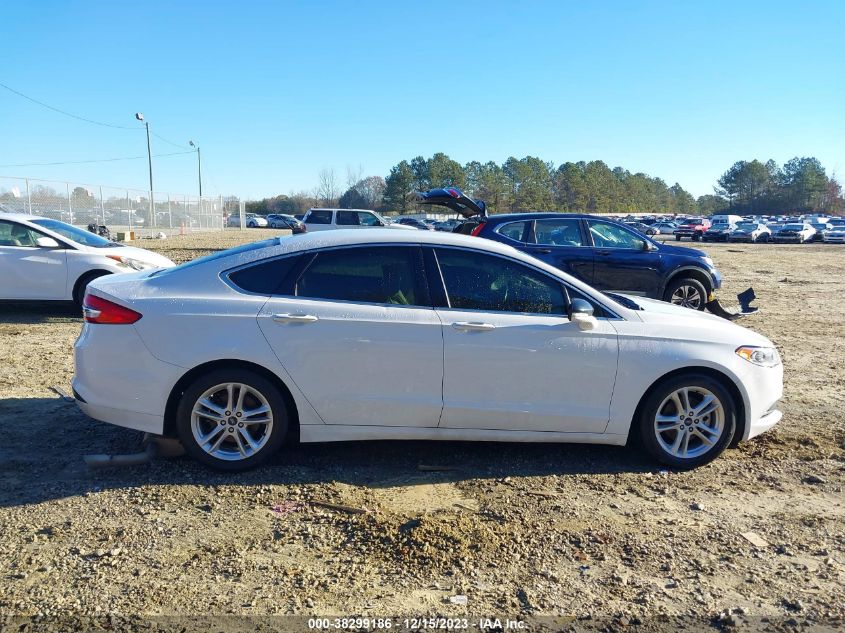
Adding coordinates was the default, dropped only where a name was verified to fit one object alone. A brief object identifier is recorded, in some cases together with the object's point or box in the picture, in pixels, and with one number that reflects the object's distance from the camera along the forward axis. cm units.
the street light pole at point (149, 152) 3822
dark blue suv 1066
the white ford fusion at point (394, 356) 441
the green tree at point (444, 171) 8919
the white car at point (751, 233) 4681
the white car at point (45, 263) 966
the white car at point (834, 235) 4756
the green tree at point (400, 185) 9094
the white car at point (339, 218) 2848
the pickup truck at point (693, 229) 5016
